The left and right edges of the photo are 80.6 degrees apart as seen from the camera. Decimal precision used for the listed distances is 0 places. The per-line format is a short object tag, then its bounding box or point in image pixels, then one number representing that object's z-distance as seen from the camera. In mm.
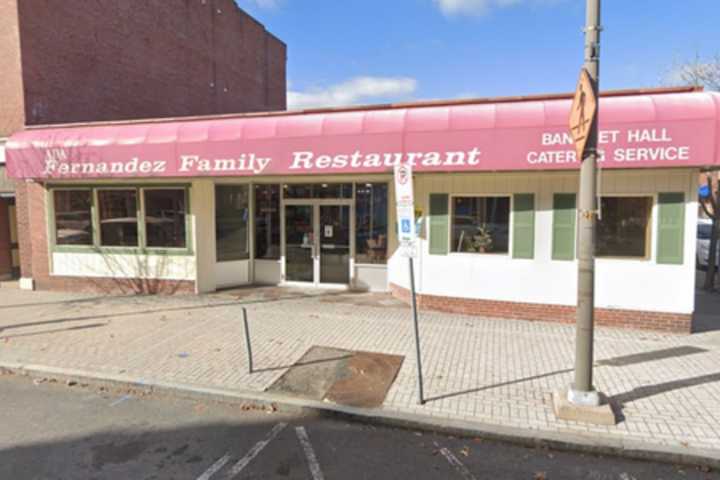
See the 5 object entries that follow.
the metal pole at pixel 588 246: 4160
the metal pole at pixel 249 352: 5551
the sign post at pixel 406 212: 4660
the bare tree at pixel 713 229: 11125
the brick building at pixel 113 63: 10086
